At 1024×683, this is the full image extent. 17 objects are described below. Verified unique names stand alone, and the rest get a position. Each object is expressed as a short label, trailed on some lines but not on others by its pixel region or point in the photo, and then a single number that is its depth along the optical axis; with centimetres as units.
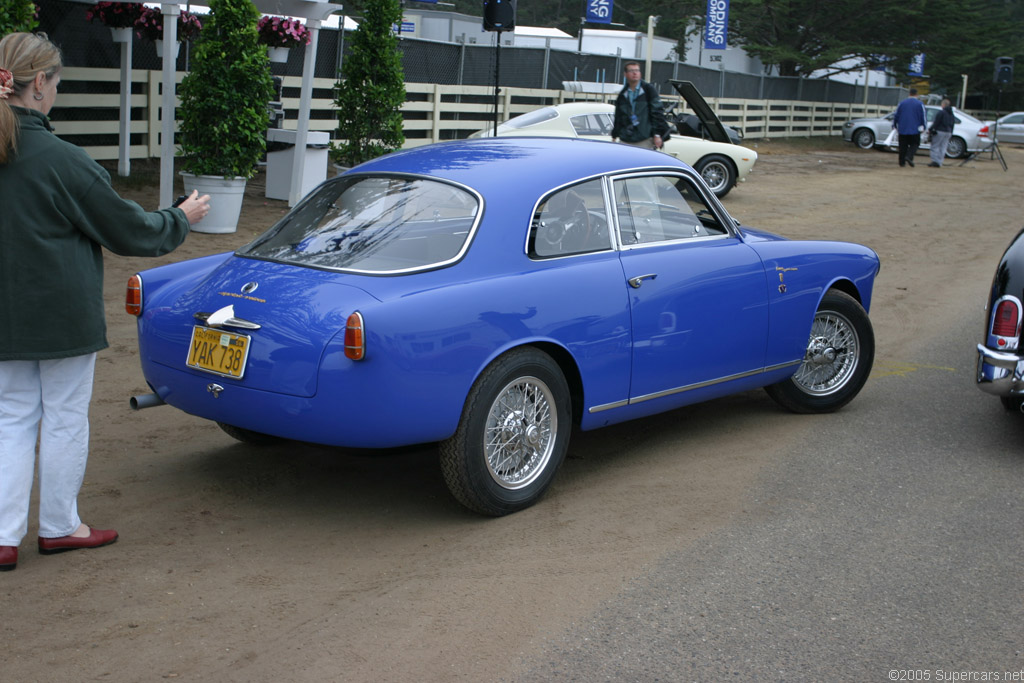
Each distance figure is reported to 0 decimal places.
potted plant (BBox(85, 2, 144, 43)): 1340
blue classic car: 411
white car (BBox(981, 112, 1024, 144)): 4203
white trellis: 1087
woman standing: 374
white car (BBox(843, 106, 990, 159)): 3188
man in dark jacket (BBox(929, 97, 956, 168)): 2806
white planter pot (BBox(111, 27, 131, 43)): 1366
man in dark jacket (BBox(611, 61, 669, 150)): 1327
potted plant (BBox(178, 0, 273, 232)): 1085
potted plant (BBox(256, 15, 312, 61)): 1438
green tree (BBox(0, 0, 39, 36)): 950
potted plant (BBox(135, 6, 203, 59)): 1329
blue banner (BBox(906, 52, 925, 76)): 4382
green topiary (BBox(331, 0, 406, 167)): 1411
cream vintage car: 1645
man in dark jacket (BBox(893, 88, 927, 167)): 2719
